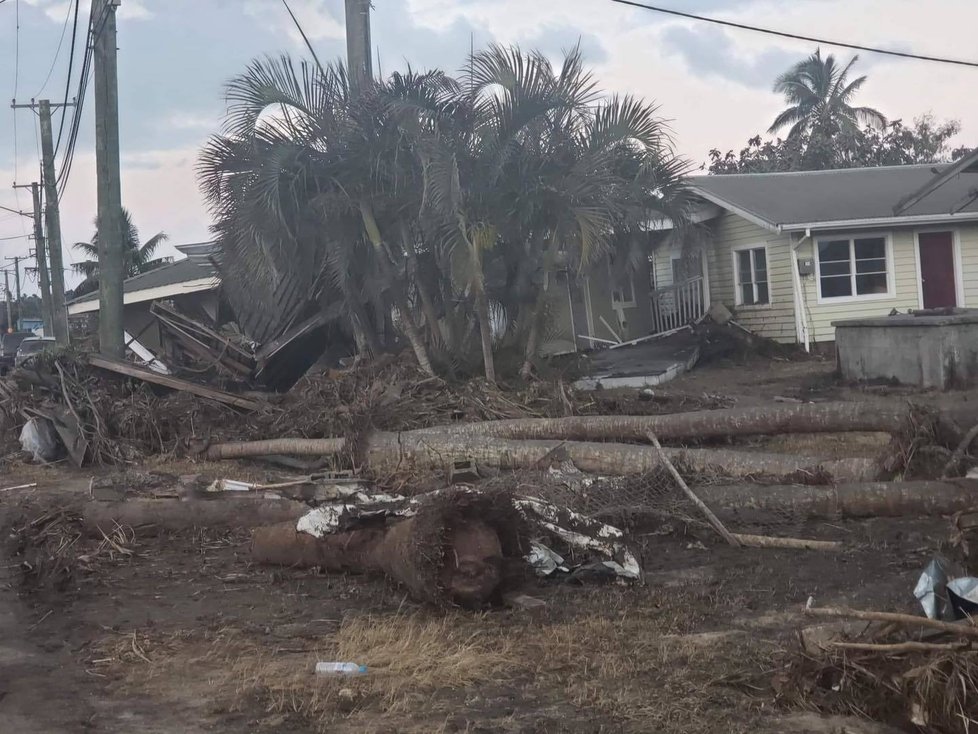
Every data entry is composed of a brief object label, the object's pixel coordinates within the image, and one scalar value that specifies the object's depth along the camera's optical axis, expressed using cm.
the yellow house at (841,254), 1919
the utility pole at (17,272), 8591
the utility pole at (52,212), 3247
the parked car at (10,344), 3409
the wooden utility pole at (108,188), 1462
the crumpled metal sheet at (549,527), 649
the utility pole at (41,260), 4419
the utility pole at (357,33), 1567
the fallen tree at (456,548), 588
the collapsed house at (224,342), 1522
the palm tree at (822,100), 3919
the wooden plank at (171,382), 1305
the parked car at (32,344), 3309
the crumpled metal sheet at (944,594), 457
